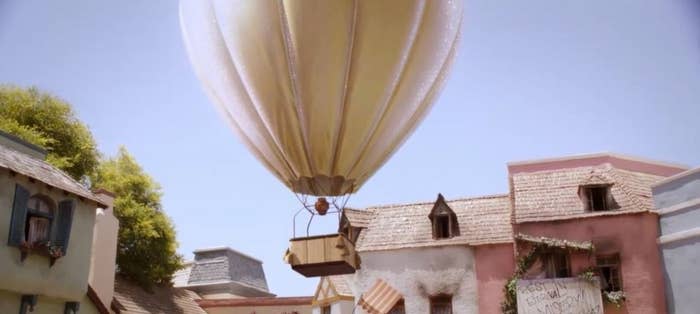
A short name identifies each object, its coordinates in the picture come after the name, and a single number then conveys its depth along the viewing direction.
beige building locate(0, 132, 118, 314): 15.51
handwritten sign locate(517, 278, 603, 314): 22.25
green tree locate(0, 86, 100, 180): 26.11
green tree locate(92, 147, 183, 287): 25.17
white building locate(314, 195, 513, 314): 25.48
